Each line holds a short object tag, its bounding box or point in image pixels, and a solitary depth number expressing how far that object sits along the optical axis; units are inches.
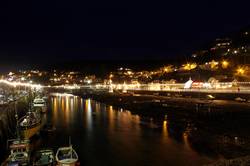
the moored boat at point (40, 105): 1642.9
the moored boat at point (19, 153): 583.2
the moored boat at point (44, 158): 591.8
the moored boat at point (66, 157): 552.4
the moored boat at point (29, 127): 867.9
